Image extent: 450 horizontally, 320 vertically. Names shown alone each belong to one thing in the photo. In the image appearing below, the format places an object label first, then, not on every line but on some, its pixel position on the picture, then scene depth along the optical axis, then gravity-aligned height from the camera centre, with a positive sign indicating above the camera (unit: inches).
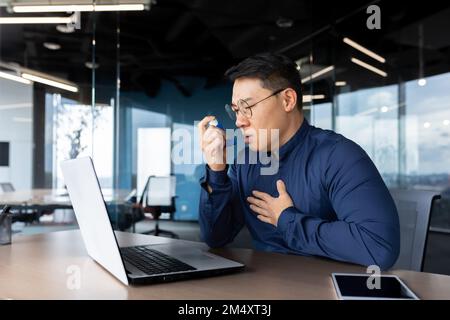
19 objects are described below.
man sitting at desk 42.9 -2.7
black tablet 32.0 -10.3
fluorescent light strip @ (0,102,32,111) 195.9 +29.7
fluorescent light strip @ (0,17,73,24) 168.6 +65.8
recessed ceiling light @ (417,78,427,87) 210.4 +44.4
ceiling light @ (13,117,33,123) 200.4 +23.2
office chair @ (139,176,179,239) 203.2 -16.0
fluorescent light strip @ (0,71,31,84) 197.9 +44.1
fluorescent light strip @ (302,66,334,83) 195.2 +45.5
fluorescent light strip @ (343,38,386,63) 207.9 +61.0
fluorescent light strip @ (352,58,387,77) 213.2 +51.8
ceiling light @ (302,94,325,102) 189.6 +33.8
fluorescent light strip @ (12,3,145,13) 125.8 +55.9
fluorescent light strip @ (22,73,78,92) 210.1 +44.9
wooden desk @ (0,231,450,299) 33.0 -10.6
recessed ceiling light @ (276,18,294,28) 218.5 +79.2
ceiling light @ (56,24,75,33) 202.6 +73.7
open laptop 33.4 -9.3
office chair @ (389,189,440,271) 53.7 -8.0
